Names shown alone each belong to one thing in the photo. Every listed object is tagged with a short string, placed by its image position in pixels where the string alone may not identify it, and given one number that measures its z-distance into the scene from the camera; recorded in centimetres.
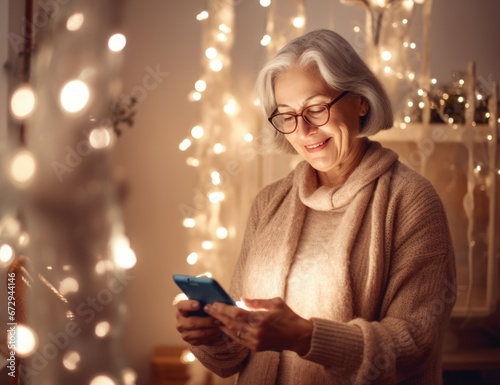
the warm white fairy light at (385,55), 258
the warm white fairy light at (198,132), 270
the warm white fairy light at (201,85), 268
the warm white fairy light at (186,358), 260
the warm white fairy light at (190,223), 270
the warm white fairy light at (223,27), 270
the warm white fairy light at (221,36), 271
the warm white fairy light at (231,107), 272
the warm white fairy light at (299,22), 264
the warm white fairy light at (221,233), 272
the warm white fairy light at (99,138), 210
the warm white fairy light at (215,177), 267
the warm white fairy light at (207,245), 267
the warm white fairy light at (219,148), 270
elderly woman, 113
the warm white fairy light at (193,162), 272
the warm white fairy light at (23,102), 169
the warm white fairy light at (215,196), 267
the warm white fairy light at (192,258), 263
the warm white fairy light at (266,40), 263
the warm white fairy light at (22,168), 159
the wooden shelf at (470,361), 260
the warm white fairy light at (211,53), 269
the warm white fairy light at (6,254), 156
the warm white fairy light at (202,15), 263
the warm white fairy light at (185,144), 275
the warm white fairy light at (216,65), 269
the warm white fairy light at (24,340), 145
